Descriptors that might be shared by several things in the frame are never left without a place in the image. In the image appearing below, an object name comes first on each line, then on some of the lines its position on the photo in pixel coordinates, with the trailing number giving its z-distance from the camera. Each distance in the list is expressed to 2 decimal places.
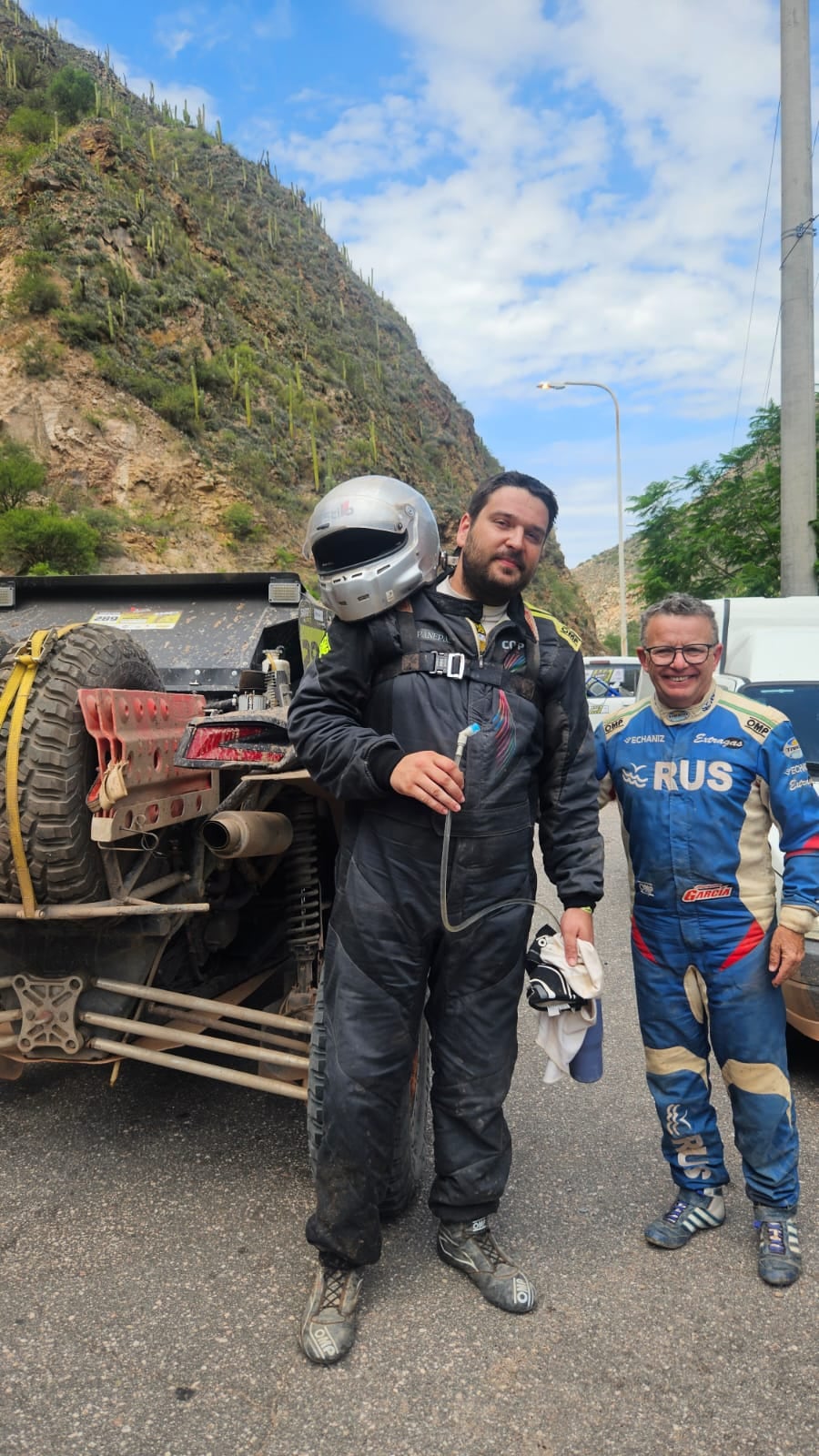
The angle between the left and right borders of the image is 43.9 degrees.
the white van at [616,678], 18.41
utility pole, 11.41
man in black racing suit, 2.66
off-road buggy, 2.81
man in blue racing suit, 2.98
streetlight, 25.98
